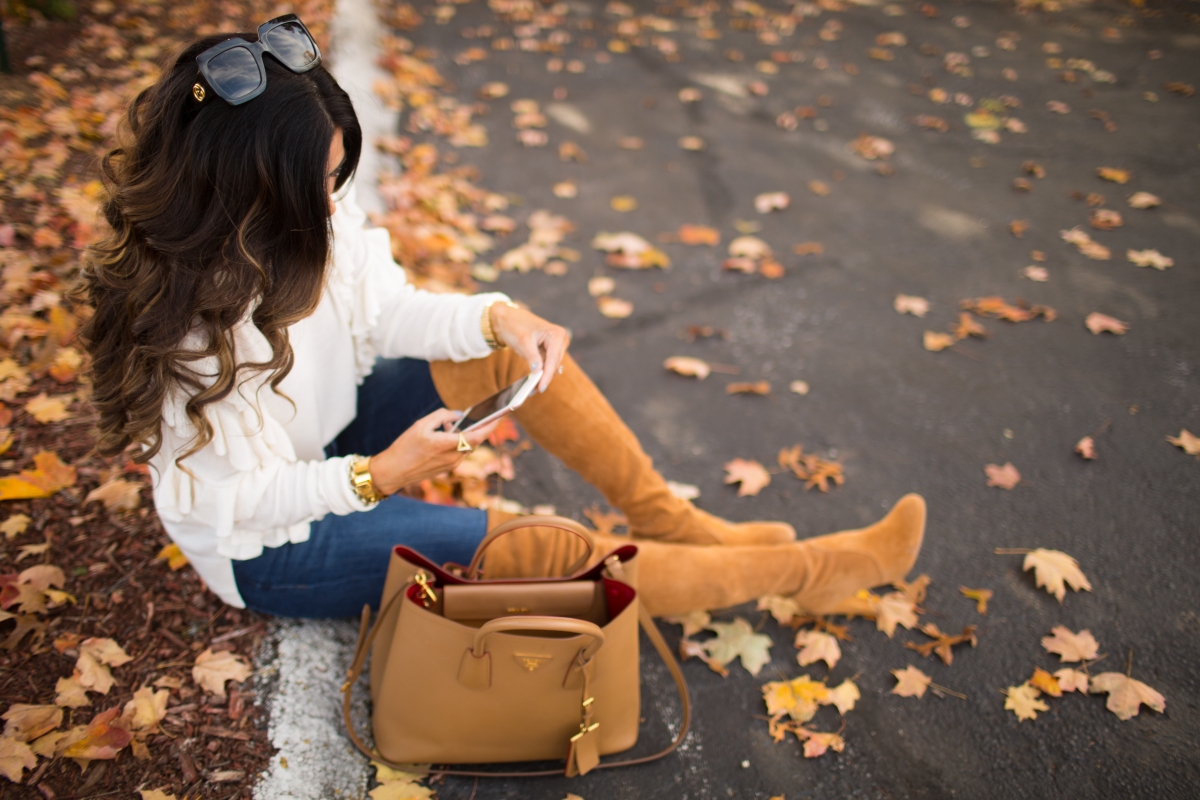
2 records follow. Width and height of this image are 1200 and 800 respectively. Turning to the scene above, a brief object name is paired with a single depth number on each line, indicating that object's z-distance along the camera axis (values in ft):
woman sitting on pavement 4.51
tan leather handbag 5.03
